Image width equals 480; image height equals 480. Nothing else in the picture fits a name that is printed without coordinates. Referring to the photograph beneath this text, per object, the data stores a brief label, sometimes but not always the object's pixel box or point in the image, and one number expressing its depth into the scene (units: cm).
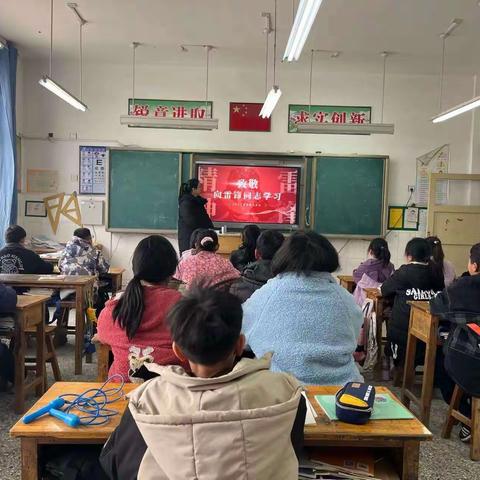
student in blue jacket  166
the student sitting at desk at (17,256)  404
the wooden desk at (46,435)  124
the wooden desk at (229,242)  628
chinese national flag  669
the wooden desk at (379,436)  125
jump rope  129
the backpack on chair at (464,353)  238
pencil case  129
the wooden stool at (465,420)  252
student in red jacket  180
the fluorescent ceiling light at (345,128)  532
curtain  586
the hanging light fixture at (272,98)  463
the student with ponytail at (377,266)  418
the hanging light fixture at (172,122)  532
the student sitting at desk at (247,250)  397
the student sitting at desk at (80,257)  425
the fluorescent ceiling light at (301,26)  286
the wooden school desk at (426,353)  283
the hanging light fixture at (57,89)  457
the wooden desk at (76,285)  357
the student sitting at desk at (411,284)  328
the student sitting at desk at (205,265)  340
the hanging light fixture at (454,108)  474
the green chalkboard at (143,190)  664
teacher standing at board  529
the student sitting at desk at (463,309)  239
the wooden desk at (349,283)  448
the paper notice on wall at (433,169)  676
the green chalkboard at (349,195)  667
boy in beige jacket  92
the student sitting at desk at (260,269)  289
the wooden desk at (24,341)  293
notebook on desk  134
